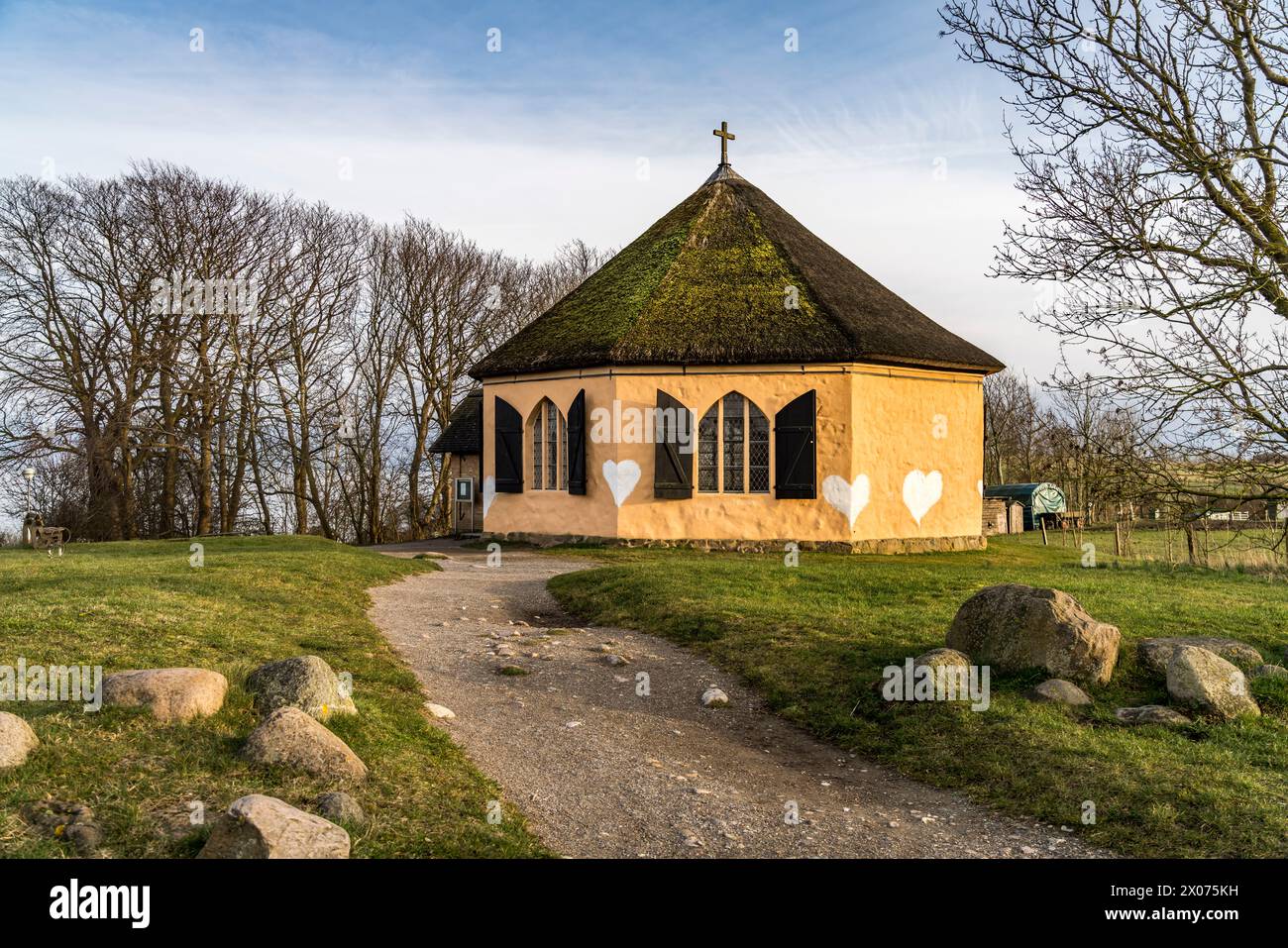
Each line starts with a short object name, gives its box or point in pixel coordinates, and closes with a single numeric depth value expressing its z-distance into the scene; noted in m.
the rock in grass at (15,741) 5.90
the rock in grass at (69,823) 5.08
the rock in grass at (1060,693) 9.04
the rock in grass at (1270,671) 9.51
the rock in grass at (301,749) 6.34
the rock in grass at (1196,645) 9.74
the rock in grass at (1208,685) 8.72
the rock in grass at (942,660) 9.40
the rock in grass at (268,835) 4.90
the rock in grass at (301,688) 7.57
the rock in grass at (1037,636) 9.47
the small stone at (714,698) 9.81
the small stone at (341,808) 5.69
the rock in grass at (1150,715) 8.55
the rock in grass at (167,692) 7.00
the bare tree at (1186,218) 8.57
